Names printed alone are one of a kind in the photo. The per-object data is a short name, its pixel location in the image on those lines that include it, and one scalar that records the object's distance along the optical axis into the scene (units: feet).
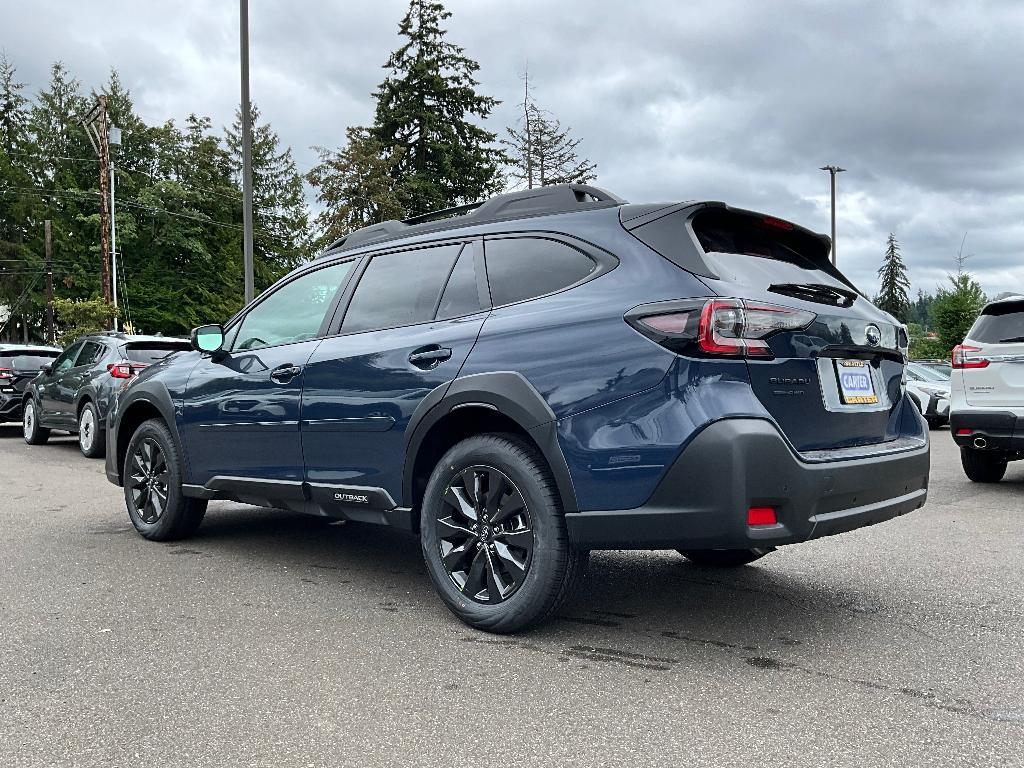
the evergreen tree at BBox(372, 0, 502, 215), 134.92
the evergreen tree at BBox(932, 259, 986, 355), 136.67
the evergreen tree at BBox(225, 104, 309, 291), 172.86
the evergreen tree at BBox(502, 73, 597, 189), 134.00
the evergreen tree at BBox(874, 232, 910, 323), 305.53
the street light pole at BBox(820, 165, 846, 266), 143.02
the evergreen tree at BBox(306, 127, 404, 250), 113.91
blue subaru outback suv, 11.25
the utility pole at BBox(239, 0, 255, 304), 51.78
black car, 50.44
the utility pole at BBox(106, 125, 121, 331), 101.30
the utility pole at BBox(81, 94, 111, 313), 98.48
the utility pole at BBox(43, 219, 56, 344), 139.85
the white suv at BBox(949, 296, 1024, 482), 26.96
